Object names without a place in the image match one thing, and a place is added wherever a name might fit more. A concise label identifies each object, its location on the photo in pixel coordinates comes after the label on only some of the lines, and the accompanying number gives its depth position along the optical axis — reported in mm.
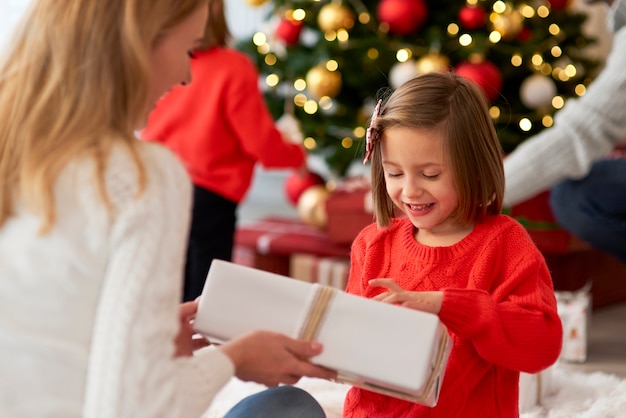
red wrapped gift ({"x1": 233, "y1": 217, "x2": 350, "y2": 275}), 5411
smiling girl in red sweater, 2266
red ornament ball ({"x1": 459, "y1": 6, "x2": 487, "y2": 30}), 5336
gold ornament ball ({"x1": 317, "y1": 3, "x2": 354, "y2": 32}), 5547
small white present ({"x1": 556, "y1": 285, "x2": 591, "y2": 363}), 4338
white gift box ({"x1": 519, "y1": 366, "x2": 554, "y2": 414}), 3395
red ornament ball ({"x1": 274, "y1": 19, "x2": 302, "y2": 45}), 5759
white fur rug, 3378
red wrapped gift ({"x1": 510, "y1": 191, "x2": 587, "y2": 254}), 4767
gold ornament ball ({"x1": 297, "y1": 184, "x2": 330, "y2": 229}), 5438
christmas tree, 5336
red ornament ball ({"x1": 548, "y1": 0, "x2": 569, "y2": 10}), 5523
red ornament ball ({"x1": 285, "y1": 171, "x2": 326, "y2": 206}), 5772
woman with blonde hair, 1728
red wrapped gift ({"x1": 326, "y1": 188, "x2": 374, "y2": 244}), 5084
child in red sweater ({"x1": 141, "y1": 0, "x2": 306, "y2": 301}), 4477
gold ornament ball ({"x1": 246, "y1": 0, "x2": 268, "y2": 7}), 5711
